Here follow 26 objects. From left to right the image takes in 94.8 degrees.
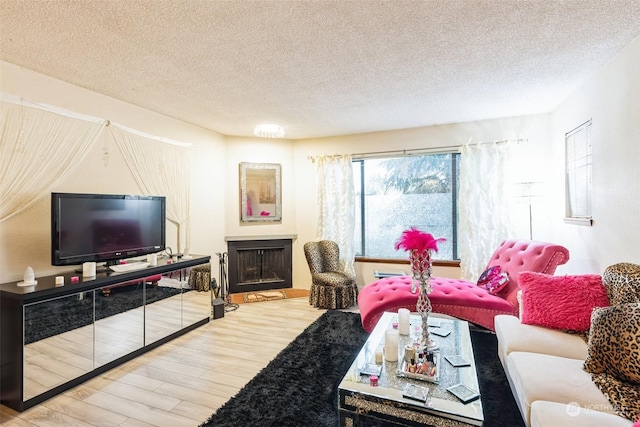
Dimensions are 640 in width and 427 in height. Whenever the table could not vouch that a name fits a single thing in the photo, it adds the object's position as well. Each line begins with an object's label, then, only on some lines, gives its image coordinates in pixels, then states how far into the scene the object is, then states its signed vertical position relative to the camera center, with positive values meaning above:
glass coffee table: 1.35 -0.89
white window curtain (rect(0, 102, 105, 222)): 2.26 +0.56
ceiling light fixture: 3.82 +1.13
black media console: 1.99 -0.88
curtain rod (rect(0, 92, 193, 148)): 2.28 +0.95
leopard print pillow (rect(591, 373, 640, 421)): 1.26 -0.83
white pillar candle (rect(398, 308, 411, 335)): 2.17 -0.79
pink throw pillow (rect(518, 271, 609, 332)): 2.01 -0.60
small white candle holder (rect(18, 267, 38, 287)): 2.19 -0.45
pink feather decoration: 1.93 -0.17
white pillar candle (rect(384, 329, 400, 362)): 1.80 -0.81
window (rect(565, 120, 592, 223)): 2.80 +0.44
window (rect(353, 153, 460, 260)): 4.29 +0.24
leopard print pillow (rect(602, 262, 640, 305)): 1.74 -0.42
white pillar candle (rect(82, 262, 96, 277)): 2.50 -0.44
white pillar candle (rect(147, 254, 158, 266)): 3.08 -0.43
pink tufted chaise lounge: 2.67 -0.78
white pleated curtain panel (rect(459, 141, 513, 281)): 3.87 +0.16
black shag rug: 1.83 -1.25
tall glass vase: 1.96 -0.45
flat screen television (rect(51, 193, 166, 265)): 2.39 -0.08
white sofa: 1.26 -0.85
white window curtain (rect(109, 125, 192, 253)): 3.24 +0.58
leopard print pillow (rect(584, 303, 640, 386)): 1.44 -0.66
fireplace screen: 4.75 -0.80
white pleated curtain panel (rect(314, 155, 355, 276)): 4.61 +0.20
